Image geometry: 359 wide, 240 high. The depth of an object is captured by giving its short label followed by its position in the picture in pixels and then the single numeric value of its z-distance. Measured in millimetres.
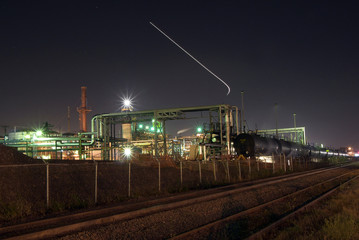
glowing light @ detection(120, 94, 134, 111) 66788
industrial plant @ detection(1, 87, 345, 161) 33312
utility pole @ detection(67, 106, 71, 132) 84500
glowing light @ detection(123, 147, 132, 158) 37797
